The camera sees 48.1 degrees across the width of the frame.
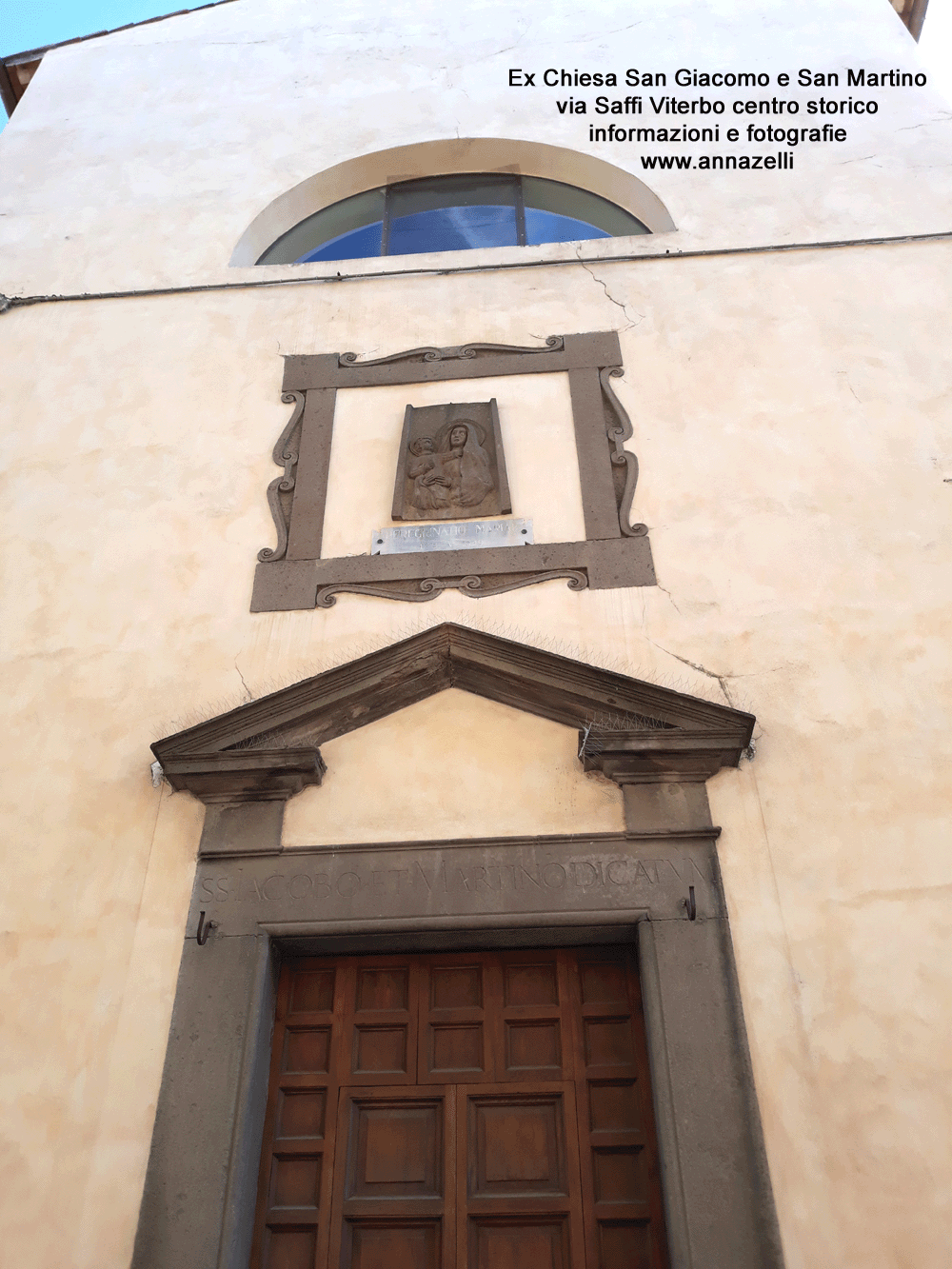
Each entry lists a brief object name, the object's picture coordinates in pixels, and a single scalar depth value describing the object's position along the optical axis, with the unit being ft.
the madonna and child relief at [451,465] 17.16
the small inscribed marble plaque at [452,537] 16.75
